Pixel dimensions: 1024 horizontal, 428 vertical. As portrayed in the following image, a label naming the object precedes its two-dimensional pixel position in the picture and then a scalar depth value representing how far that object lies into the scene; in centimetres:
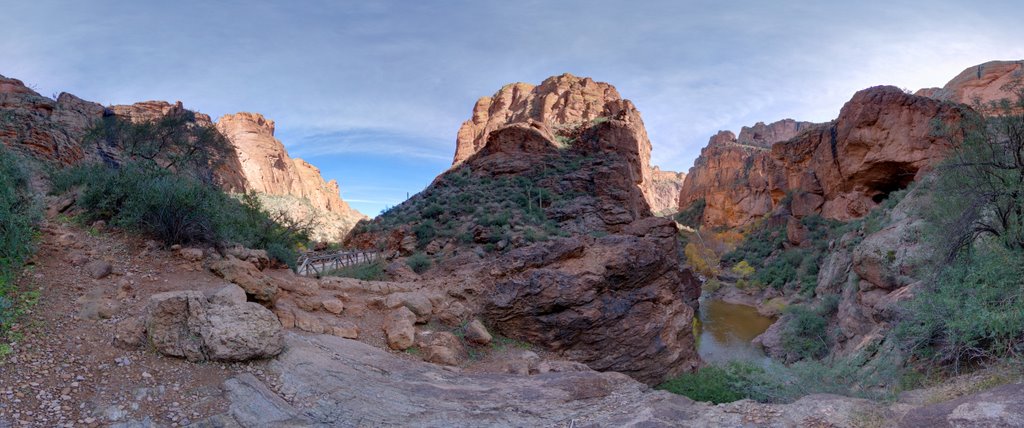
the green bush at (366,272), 1242
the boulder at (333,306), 859
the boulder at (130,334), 497
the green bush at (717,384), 908
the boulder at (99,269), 611
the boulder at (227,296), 572
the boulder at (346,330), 791
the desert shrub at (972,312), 541
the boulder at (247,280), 721
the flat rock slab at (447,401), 490
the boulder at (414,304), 952
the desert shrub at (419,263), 1409
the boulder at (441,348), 827
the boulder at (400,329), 836
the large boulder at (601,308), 1045
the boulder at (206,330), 510
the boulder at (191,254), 735
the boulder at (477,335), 953
